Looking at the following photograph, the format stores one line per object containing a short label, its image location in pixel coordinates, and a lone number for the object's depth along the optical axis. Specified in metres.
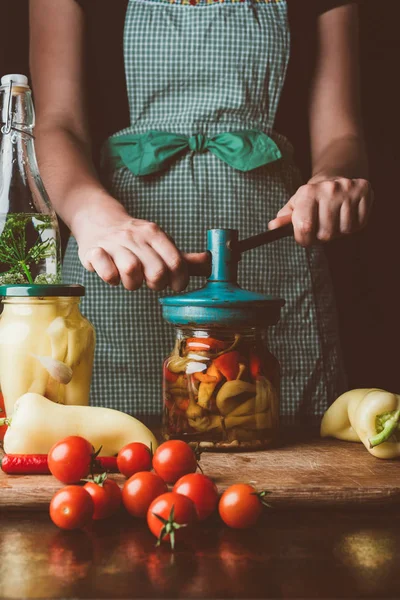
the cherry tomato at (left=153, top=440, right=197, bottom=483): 0.89
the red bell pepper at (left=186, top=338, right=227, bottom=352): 1.05
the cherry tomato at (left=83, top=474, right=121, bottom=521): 0.81
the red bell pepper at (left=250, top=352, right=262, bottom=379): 1.04
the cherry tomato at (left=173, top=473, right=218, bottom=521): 0.79
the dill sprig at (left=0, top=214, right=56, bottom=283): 1.19
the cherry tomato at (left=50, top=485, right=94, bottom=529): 0.76
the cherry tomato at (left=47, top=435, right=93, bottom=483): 0.87
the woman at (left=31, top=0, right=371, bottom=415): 1.61
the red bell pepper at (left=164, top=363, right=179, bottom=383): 1.07
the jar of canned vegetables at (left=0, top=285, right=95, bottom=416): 1.05
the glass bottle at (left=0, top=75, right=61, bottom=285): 1.21
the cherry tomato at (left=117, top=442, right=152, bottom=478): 0.91
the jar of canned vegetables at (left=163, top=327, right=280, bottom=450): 1.02
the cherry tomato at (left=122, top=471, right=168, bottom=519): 0.80
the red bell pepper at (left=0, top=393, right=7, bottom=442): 1.09
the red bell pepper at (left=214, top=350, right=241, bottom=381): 1.02
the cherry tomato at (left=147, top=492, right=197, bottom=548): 0.74
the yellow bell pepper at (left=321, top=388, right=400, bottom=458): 1.03
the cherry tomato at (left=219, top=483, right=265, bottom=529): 0.78
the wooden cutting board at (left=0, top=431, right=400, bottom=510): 0.86
